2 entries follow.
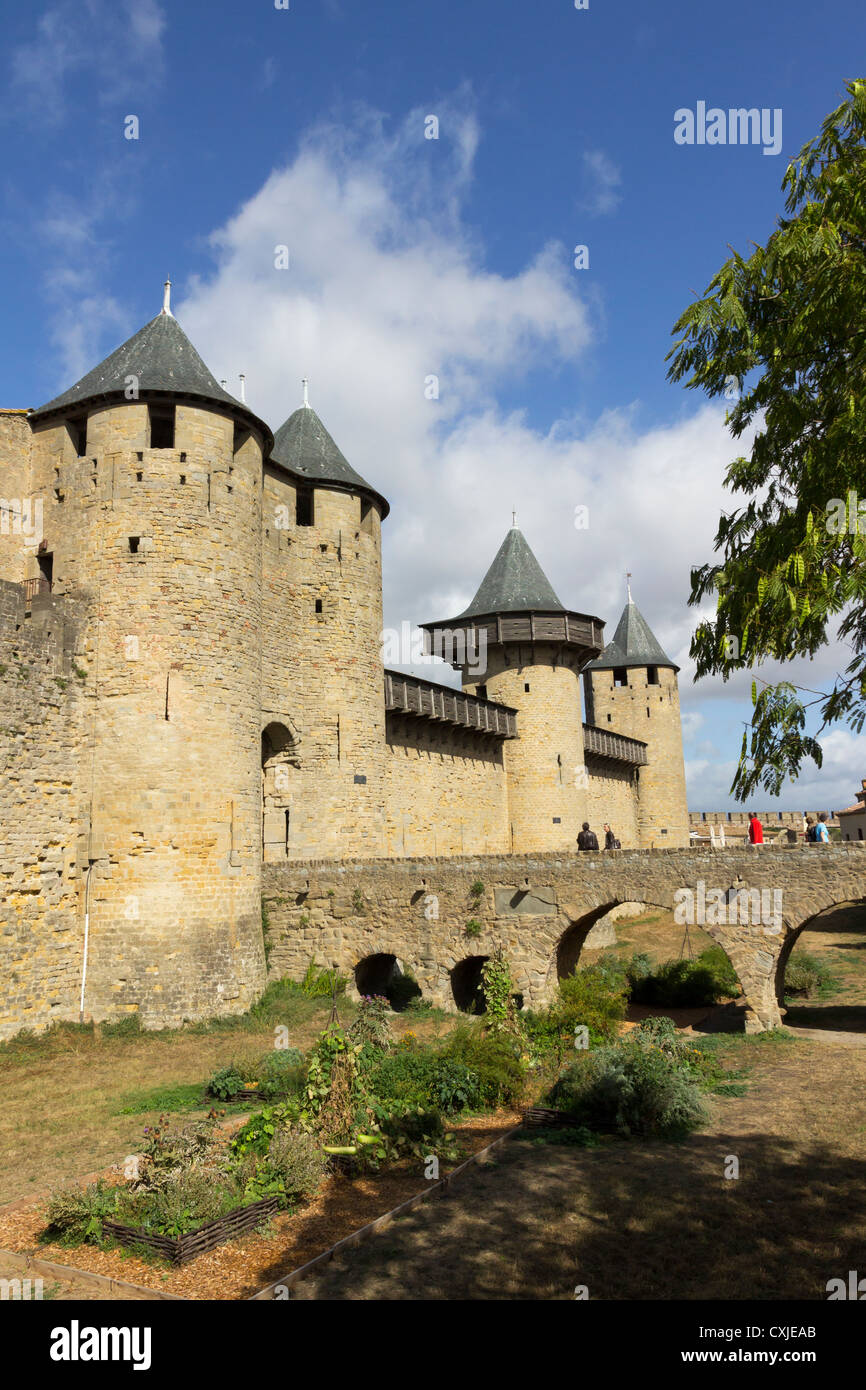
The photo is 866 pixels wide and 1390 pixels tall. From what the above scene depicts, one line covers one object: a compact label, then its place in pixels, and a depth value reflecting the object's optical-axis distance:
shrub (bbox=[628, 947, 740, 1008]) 17.88
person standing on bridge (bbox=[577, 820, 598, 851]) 21.06
